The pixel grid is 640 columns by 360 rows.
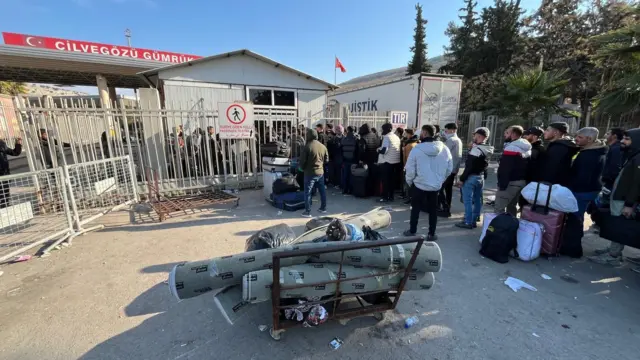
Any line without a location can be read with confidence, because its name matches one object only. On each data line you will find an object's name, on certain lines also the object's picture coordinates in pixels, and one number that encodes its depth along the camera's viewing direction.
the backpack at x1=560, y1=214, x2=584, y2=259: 3.94
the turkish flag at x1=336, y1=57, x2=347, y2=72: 15.82
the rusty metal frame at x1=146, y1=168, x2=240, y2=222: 5.67
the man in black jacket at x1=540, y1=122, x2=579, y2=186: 3.94
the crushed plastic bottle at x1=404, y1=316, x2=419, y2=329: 2.64
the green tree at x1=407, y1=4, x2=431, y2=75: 29.58
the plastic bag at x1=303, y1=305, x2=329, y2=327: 2.23
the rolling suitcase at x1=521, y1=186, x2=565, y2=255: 3.85
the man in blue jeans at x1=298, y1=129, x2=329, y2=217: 5.55
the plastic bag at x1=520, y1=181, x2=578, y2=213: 3.74
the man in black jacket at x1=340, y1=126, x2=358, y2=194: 7.05
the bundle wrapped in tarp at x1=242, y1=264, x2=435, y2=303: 1.99
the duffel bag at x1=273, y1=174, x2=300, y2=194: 6.20
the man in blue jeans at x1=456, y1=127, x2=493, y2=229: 4.76
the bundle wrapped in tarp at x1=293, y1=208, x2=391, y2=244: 2.84
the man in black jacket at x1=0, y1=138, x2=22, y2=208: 5.64
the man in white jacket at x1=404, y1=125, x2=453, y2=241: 4.25
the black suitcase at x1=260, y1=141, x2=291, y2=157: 7.29
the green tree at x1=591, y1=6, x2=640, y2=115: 5.80
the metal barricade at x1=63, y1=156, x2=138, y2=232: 5.32
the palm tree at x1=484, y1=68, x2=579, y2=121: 10.36
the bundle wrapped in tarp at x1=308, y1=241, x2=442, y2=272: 2.24
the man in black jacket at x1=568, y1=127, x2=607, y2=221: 3.92
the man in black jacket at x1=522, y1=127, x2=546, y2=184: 4.26
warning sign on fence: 6.97
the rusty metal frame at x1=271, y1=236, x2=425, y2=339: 1.90
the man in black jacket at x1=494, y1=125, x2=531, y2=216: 4.27
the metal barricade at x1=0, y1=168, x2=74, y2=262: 3.95
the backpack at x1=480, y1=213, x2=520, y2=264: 3.84
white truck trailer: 11.05
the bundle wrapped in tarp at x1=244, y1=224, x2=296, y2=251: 2.72
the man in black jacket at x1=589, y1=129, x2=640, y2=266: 3.42
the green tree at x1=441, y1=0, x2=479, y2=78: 23.03
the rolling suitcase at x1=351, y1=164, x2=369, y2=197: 7.00
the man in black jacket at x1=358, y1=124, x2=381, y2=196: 6.97
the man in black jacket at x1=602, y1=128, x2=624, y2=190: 4.82
